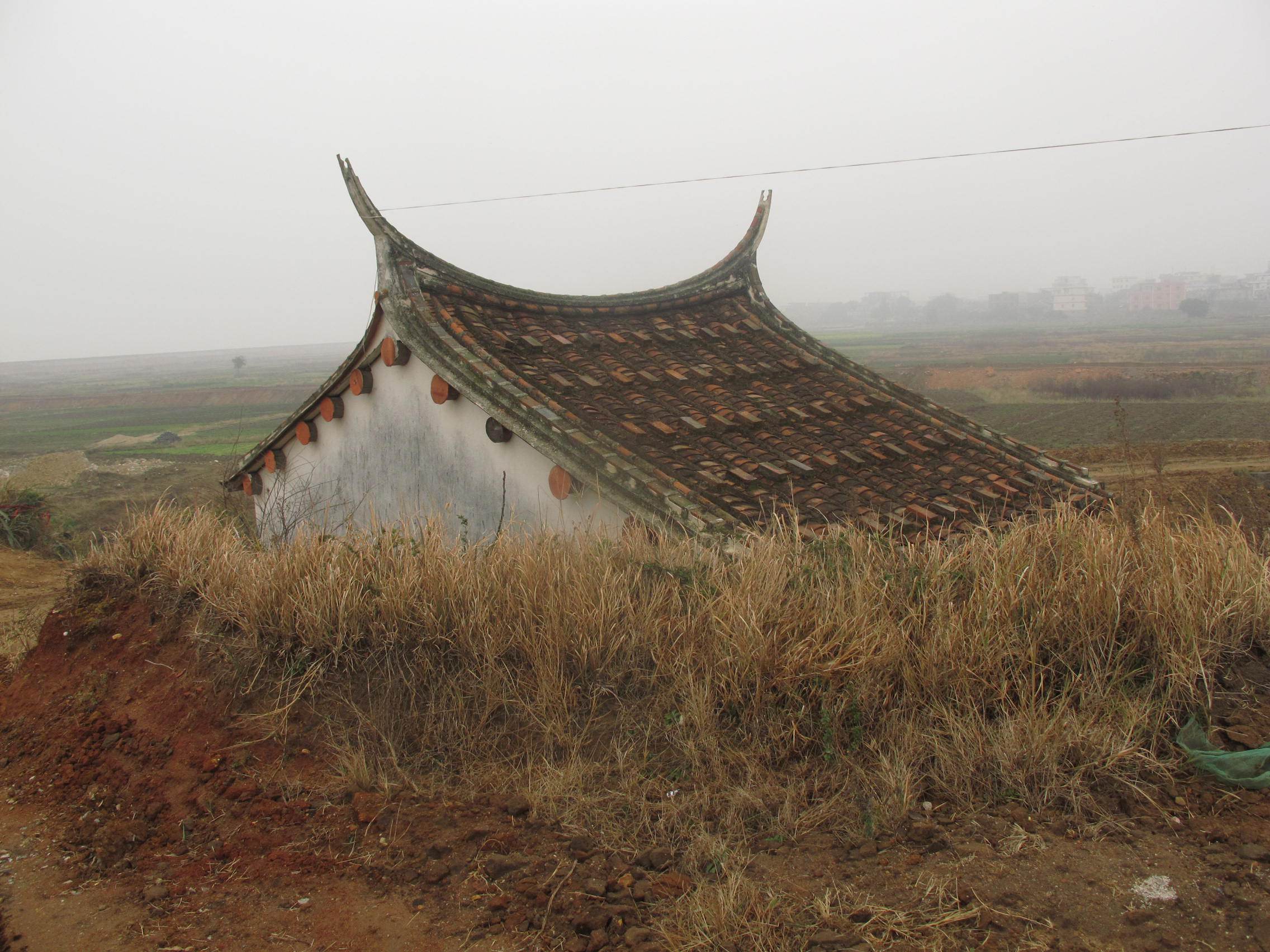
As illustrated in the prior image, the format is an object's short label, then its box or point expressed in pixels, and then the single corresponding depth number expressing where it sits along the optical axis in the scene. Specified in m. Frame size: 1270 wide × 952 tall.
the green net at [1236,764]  2.88
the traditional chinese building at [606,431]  5.77
